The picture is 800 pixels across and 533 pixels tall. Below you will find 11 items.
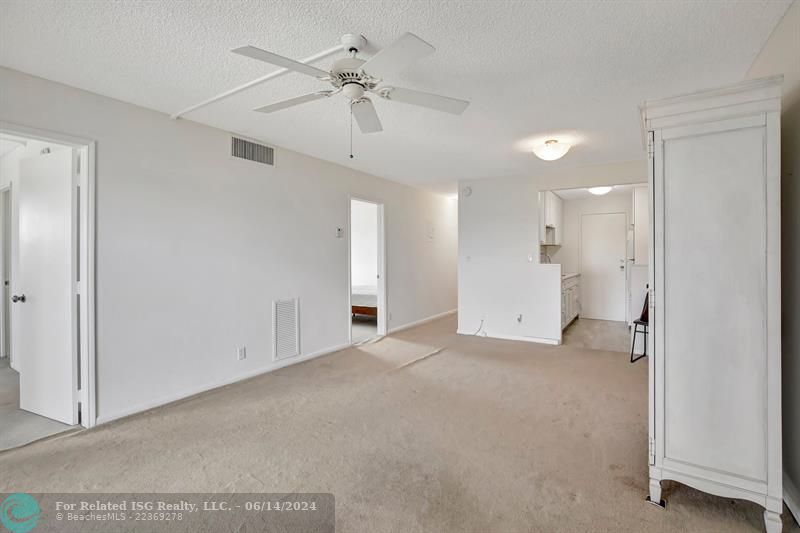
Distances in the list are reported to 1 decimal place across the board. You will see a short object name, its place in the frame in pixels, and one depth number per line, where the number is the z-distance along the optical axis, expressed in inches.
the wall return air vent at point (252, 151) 142.7
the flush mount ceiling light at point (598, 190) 209.9
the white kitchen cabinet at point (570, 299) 223.0
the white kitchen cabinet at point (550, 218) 212.7
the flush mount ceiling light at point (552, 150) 141.9
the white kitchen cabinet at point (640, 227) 194.9
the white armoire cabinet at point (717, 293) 63.5
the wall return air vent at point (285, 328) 158.6
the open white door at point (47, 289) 106.3
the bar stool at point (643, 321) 160.6
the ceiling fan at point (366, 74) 61.2
